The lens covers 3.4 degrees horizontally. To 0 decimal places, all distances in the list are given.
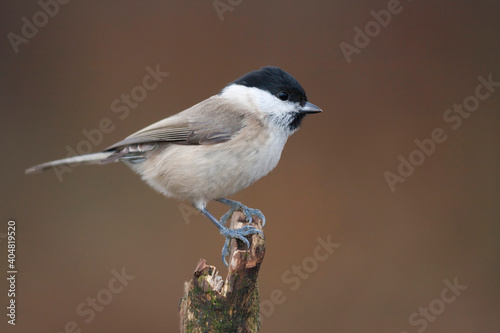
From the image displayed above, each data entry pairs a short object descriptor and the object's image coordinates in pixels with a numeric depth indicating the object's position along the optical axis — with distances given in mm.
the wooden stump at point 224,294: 3358
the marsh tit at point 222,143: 3384
